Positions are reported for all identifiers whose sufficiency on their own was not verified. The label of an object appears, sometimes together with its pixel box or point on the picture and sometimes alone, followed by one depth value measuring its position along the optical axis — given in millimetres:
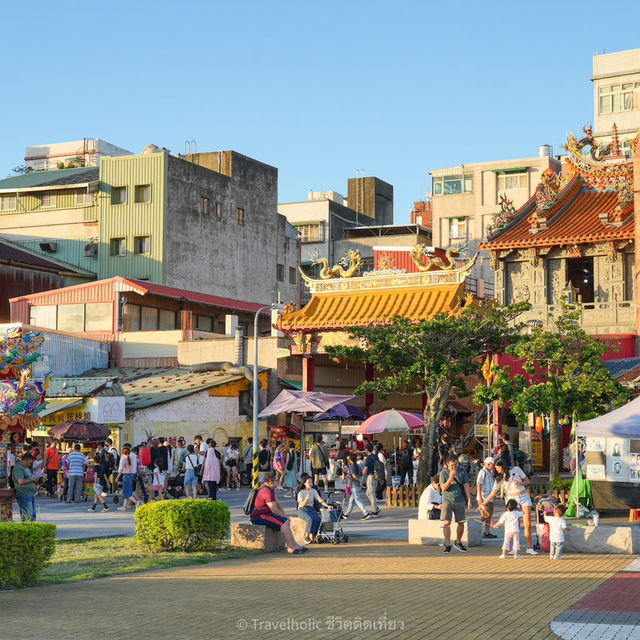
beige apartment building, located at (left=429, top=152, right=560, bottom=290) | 64188
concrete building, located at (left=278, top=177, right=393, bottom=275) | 69938
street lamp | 29119
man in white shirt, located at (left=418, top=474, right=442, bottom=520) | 20297
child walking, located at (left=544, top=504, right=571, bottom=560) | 17484
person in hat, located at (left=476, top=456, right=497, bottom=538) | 20906
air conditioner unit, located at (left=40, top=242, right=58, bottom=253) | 56812
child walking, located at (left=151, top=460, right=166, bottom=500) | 28656
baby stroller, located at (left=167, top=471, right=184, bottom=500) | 29000
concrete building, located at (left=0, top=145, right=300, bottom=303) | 54906
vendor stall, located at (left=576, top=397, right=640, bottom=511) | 26078
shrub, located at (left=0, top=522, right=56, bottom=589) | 14312
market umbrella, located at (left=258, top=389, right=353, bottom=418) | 36156
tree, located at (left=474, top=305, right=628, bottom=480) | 26547
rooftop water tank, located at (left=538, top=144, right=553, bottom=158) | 66888
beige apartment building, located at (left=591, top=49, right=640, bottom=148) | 61406
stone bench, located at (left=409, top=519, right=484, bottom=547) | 19547
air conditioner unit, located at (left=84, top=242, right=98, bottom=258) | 56094
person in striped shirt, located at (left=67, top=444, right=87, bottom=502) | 29859
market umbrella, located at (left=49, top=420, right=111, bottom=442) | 32250
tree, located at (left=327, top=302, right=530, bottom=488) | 29953
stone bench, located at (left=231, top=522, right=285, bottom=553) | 18828
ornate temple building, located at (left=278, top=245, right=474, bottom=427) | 41281
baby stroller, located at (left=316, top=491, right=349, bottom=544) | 20422
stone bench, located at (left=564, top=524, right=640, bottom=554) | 18344
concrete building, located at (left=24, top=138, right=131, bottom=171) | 66625
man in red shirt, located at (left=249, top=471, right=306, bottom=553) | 18672
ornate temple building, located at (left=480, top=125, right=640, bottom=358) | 37625
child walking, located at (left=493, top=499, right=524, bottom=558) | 17891
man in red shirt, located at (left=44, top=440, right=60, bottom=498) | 32625
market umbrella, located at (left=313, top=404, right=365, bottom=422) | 37469
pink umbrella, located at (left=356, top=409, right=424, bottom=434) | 32719
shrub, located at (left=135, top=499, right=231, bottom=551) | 18312
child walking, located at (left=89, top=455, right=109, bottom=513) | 27483
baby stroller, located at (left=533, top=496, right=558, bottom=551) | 18853
